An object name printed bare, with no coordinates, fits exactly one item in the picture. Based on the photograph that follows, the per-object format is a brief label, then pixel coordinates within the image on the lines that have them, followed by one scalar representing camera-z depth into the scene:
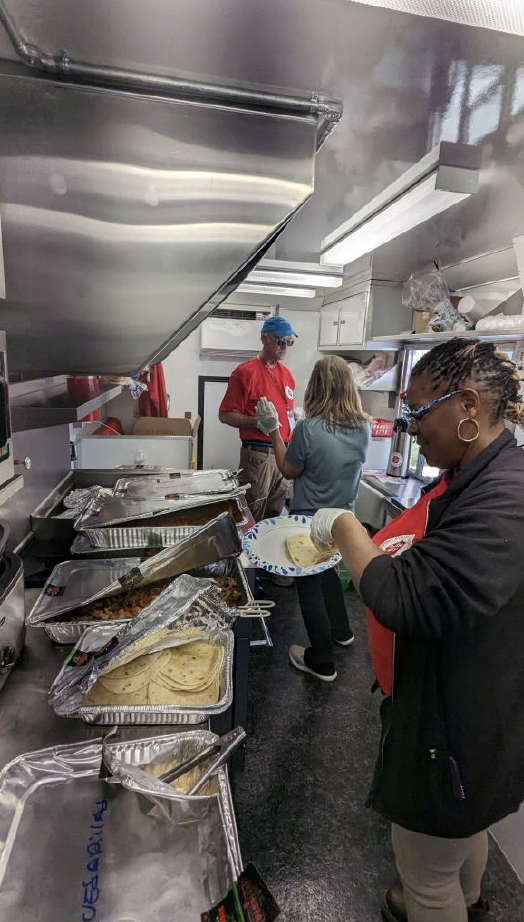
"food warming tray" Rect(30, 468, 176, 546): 1.75
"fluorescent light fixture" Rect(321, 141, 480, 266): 1.29
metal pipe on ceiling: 0.77
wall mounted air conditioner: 4.60
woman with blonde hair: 2.27
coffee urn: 3.77
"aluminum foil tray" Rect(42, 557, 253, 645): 1.25
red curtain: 3.99
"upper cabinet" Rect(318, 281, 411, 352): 3.47
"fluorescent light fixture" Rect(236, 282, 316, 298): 3.34
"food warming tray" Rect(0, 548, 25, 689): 1.04
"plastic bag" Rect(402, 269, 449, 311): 2.90
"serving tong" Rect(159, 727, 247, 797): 0.85
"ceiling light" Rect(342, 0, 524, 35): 0.75
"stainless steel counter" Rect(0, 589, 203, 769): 0.96
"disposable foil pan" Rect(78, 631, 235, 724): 1.00
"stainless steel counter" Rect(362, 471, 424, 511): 3.12
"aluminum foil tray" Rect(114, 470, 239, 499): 2.20
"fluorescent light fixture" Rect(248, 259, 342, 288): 2.86
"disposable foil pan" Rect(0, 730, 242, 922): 0.68
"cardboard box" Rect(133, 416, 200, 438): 3.78
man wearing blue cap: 3.16
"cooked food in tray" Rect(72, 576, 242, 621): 1.37
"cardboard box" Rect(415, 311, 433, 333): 2.94
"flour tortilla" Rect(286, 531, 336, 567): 1.87
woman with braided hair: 0.85
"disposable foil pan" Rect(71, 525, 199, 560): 1.66
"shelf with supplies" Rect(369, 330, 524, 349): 2.32
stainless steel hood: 0.79
